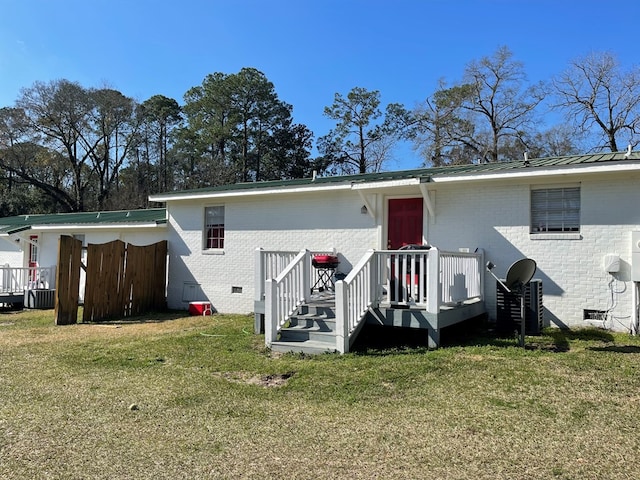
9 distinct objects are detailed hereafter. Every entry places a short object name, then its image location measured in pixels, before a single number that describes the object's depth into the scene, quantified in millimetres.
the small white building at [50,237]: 13586
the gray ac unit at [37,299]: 13820
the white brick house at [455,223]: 8109
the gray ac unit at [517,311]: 7871
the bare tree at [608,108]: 24844
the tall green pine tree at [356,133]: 32969
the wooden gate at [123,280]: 10852
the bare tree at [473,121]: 28109
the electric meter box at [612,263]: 7973
